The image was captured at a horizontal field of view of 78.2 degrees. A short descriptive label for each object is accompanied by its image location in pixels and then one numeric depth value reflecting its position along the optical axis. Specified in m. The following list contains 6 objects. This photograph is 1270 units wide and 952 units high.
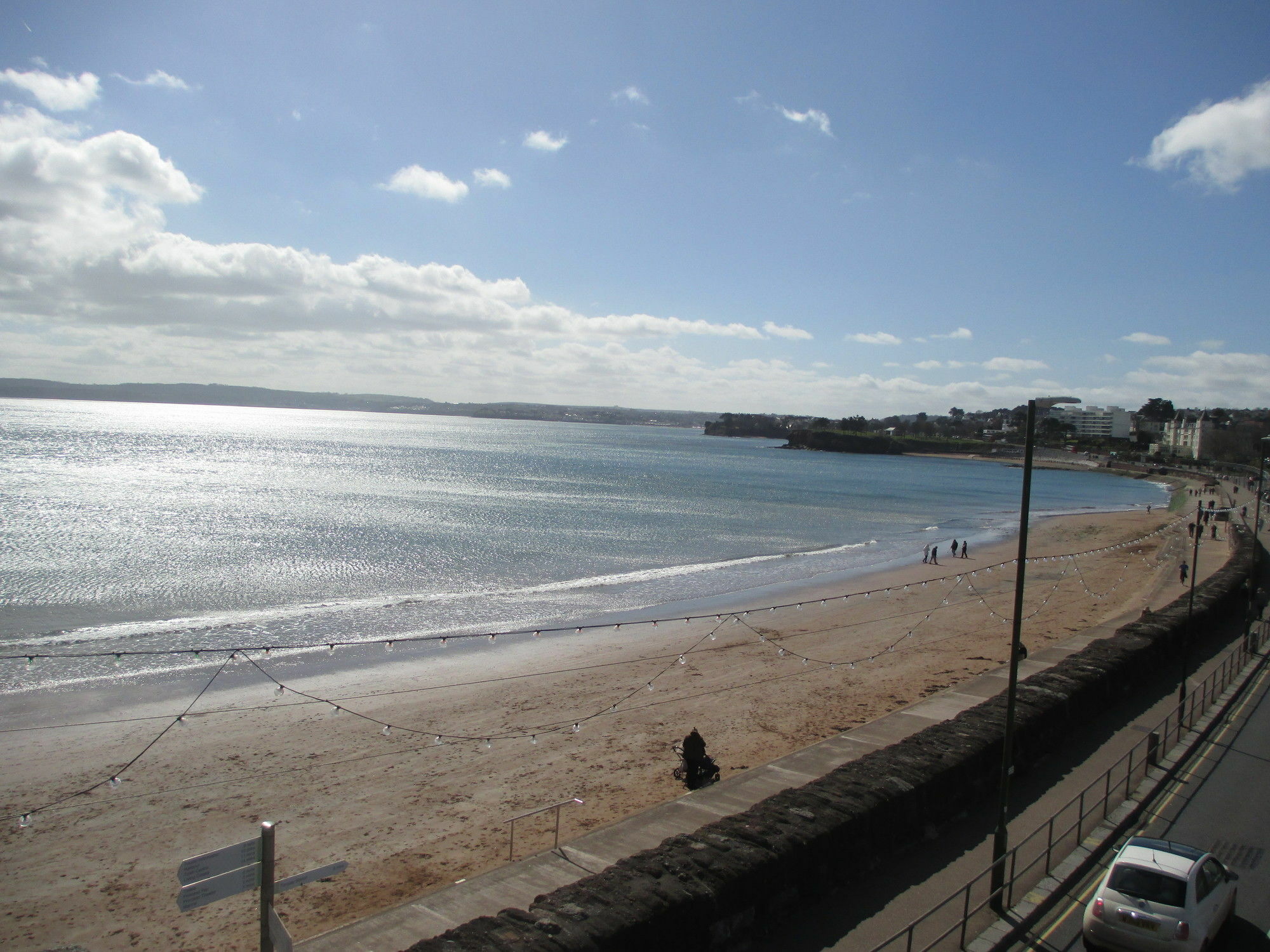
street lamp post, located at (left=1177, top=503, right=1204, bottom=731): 14.84
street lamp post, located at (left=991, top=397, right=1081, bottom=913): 9.07
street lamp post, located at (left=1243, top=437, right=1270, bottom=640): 23.62
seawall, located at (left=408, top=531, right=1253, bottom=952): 7.37
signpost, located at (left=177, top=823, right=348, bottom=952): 4.71
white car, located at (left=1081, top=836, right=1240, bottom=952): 7.84
